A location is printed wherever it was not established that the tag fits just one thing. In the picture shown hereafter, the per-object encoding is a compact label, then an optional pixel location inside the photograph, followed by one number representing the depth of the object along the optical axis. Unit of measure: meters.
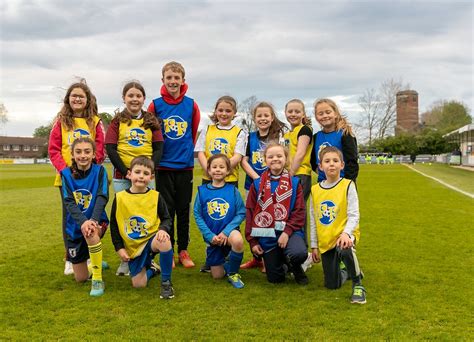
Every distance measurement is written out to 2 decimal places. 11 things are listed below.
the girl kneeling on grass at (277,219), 4.64
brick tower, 91.34
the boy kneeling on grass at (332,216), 4.38
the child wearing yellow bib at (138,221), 4.47
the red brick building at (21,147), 101.44
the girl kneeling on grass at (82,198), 4.57
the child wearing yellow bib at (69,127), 5.03
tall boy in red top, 5.36
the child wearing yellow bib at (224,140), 5.25
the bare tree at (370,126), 71.19
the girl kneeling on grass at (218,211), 4.82
